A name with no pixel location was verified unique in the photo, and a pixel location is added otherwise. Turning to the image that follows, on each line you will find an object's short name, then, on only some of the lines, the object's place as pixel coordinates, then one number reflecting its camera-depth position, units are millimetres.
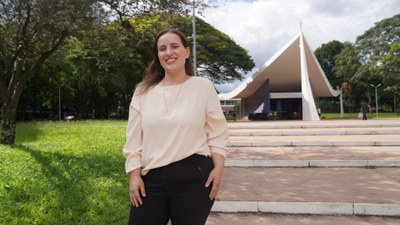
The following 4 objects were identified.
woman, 1722
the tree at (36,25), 7422
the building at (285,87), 23152
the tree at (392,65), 26766
